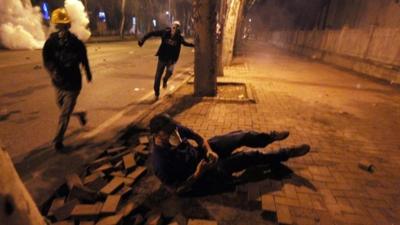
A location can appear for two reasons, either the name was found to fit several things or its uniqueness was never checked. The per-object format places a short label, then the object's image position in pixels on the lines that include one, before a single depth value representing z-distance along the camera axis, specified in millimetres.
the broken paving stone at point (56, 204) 2901
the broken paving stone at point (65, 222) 2740
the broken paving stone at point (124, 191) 3182
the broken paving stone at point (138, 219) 2756
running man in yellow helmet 4105
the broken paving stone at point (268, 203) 3021
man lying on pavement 2939
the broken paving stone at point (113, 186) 3201
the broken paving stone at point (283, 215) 2838
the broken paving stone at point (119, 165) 3726
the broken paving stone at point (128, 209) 2838
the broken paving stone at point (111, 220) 2670
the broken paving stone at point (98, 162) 3809
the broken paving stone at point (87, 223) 2716
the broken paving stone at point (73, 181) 3209
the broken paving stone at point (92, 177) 3391
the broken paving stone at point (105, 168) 3636
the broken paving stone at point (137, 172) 3519
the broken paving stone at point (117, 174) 3567
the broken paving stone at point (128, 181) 3404
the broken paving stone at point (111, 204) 2838
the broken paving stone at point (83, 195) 3051
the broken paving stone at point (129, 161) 3658
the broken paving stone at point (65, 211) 2842
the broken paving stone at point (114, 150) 4176
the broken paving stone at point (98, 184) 3326
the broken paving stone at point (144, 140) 4406
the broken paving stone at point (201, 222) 2738
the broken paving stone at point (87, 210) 2766
